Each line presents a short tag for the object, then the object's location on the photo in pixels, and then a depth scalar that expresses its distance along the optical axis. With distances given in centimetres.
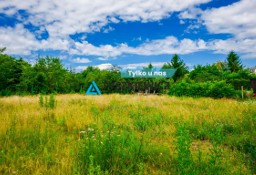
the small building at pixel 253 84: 2710
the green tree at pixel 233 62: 4279
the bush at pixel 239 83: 2809
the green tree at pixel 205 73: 2784
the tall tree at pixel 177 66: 4122
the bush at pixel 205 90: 1664
